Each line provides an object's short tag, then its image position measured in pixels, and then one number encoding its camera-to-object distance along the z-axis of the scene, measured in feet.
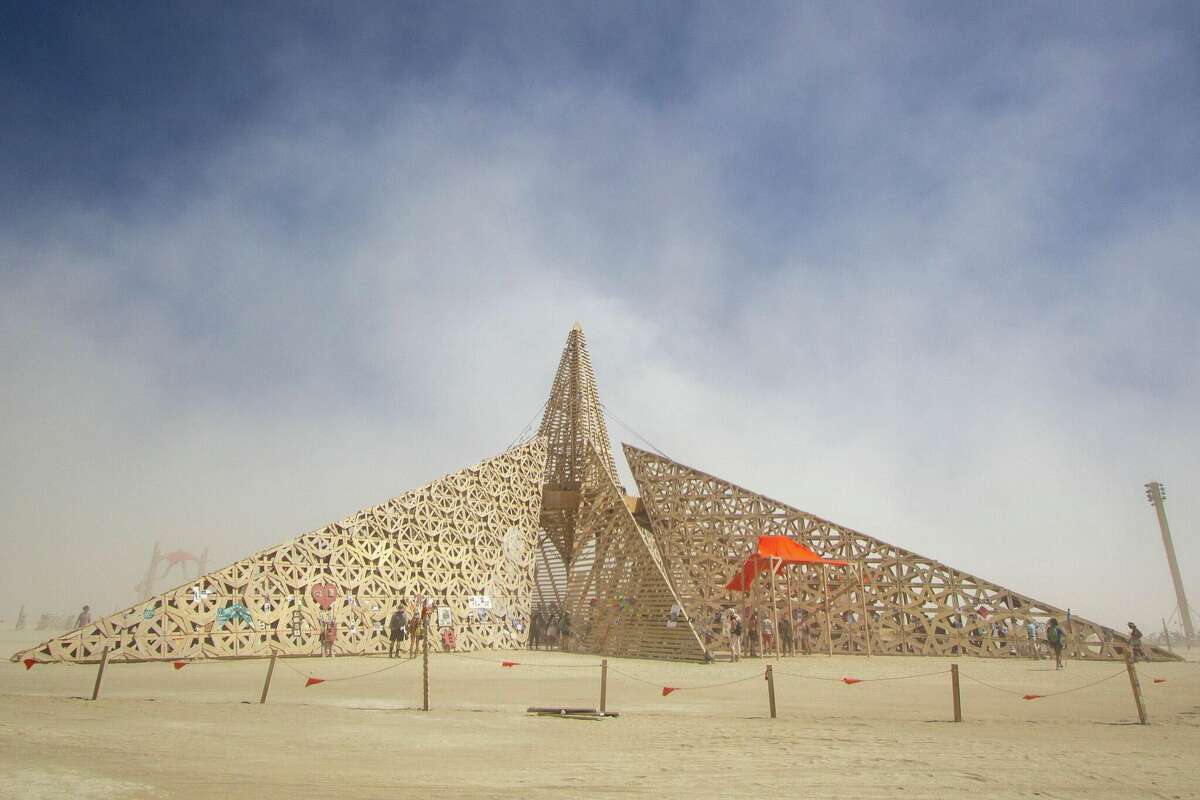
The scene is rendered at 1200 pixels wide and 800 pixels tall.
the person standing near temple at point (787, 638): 61.77
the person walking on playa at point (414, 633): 53.98
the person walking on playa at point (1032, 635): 57.93
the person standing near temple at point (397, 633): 52.85
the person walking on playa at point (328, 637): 49.93
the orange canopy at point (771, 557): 56.90
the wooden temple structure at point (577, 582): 47.80
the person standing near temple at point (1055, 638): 48.69
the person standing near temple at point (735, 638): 54.69
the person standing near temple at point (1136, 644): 52.17
